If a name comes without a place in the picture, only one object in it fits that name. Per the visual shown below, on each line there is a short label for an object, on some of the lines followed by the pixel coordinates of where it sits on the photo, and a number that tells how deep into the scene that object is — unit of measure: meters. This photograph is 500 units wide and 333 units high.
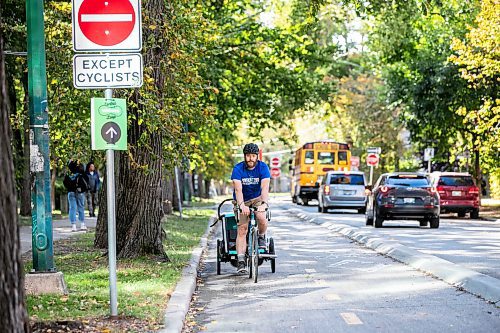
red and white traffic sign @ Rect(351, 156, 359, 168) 54.07
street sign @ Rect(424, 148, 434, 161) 40.59
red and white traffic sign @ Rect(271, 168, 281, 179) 62.06
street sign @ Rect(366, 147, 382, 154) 45.50
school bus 51.00
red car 34.59
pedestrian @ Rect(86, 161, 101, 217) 28.37
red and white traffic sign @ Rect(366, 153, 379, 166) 45.62
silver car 37.94
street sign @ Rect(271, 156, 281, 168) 64.06
